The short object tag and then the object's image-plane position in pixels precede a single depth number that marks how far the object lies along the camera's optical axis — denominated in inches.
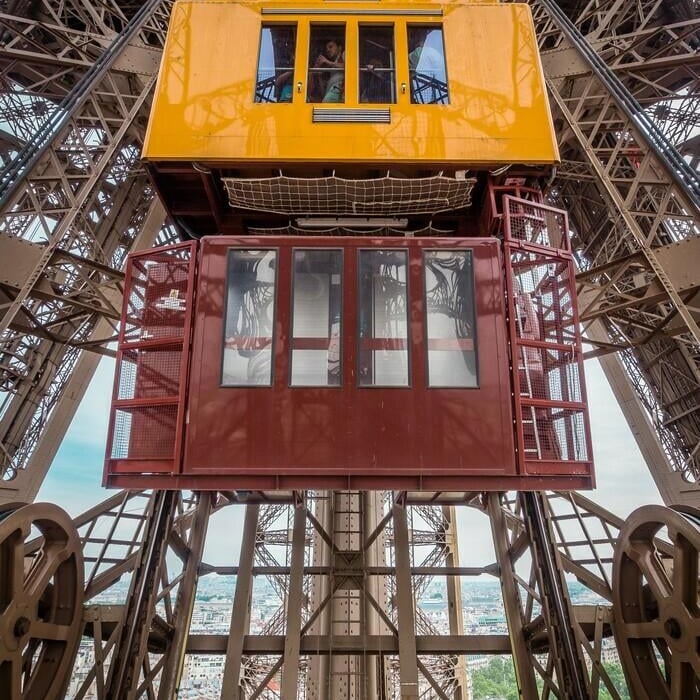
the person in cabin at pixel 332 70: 304.0
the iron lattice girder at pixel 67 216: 369.7
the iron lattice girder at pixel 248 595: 315.9
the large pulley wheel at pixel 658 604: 255.8
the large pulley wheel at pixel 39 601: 252.5
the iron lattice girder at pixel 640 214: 371.9
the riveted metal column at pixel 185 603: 336.5
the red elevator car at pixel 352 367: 244.1
